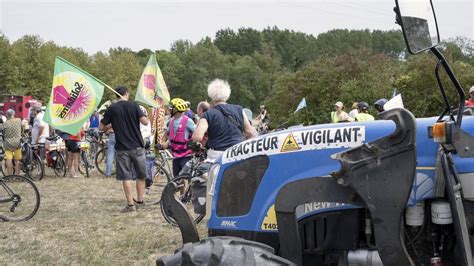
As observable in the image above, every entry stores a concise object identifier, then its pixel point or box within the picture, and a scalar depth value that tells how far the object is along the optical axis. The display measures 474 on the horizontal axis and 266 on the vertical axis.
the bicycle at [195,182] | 6.58
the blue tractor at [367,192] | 2.82
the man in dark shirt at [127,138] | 9.27
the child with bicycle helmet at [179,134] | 9.77
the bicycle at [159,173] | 11.41
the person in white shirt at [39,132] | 15.05
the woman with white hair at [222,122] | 7.41
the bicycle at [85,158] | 14.97
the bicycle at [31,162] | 14.61
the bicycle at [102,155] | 15.95
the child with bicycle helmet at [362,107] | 11.29
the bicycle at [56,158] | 15.07
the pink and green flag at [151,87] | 15.70
